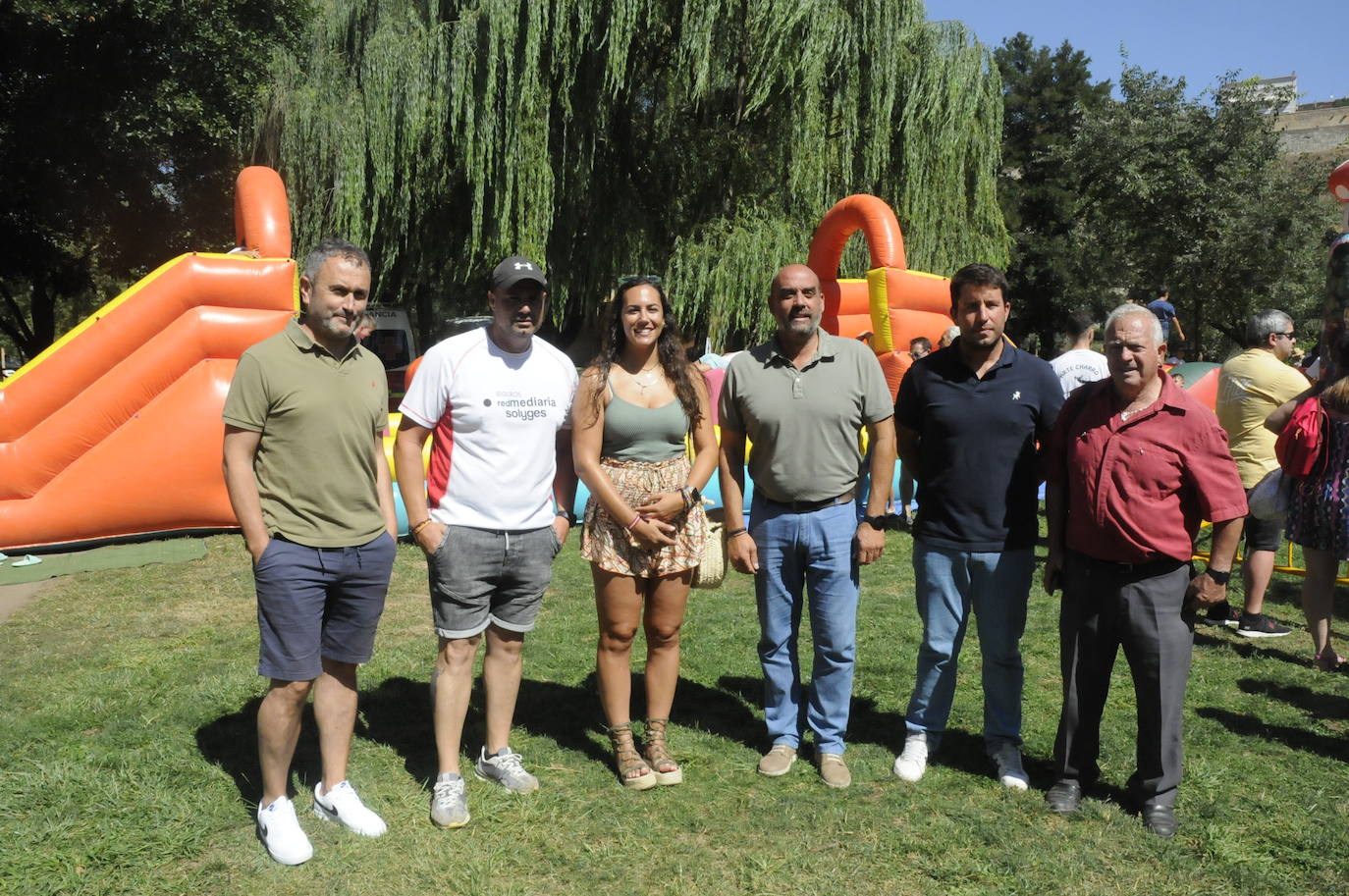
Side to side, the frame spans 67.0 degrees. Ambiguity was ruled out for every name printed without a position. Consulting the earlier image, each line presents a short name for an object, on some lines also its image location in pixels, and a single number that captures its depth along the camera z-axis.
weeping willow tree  12.16
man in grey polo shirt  3.68
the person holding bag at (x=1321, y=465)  4.42
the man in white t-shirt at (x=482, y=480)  3.44
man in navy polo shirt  3.61
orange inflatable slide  7.59
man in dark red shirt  3.29
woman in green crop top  3.59
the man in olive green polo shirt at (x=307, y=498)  3.07
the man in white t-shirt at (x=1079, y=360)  7.15
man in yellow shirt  5.64
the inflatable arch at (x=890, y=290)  9.12
